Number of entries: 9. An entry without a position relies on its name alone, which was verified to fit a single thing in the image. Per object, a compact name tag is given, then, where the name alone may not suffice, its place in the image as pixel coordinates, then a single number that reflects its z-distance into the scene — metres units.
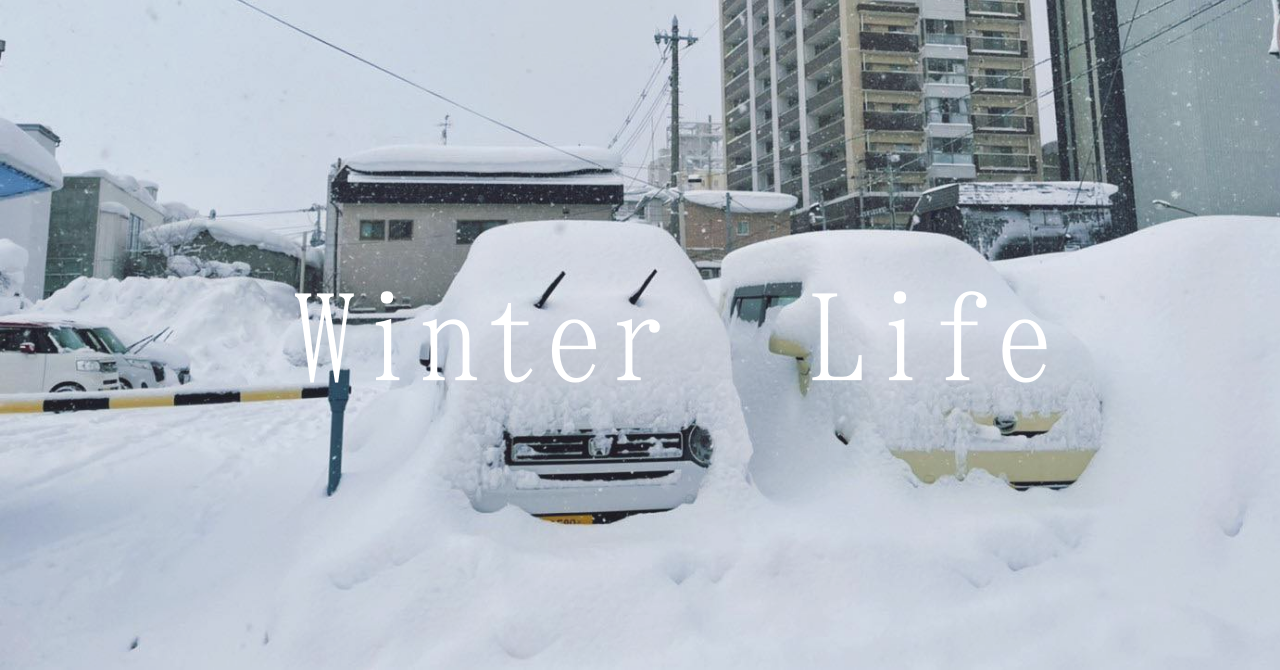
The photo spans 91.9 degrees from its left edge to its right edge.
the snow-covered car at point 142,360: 8.72
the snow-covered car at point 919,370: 3.18
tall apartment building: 36.41
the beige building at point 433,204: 20.25
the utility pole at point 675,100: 18.41
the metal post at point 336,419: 3.33
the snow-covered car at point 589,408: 2.75
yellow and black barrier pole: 3.12
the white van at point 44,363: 8.14
